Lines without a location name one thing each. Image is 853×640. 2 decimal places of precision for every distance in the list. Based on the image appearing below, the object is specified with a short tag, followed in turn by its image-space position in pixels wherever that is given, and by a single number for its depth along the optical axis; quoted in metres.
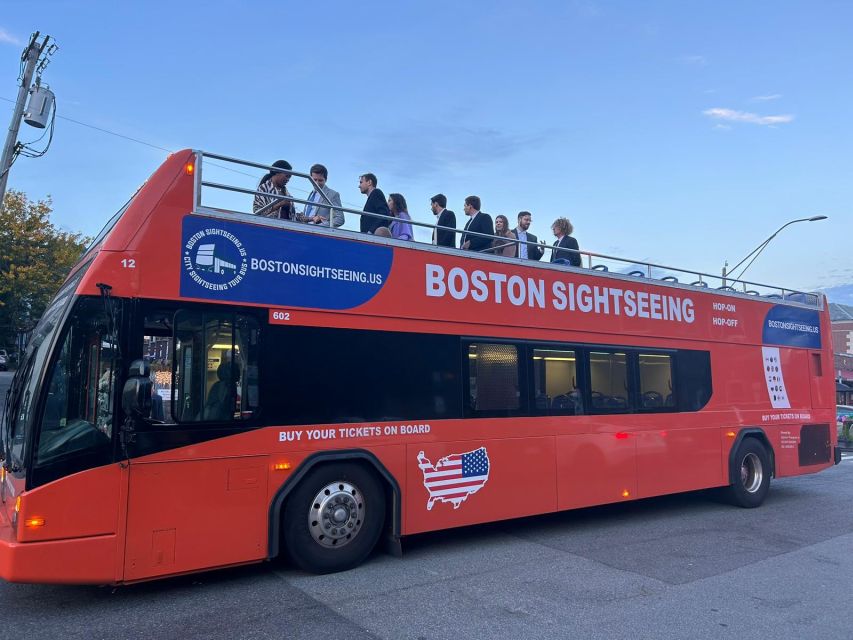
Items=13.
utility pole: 13.87
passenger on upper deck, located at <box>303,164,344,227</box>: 6.72
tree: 28.73
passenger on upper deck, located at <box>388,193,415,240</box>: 7.50
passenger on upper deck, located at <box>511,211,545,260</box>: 9.15
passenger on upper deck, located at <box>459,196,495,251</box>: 8.15
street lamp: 23.00
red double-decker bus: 4.76
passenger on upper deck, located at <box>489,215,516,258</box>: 8.44
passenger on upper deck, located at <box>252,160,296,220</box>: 6.29
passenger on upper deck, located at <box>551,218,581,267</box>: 8.81
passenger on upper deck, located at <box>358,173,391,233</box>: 7.57
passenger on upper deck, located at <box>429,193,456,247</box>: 7.51
